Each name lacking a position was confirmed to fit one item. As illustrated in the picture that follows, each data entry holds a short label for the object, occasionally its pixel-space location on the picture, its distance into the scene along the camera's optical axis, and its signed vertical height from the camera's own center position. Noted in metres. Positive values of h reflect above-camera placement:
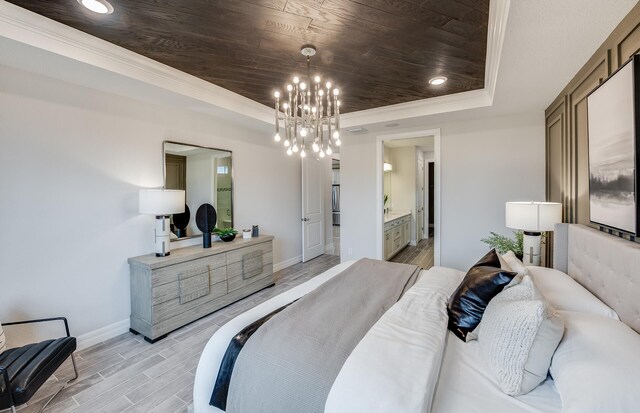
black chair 1.49 -0.96
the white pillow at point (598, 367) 0.85 -0.56
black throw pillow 1.40 -0.50
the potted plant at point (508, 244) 2.94 -0.44
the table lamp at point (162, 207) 2.70 -0.01
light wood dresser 2.62 -0.84
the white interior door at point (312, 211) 5.23 -0.11
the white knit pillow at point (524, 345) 1.08 -0.58
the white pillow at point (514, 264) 1.53 -0.38
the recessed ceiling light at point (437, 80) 2.82 +1.29
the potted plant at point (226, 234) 3.57 -0.37
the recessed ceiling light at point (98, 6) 1.69 +1.25
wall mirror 3.23 +0.32
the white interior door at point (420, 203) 6.97 +0.04
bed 1.01 -0.67
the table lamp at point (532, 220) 2.30 -0.14
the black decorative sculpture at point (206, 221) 3.28 -0.19
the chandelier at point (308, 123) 2.26 +0.70
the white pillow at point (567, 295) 1.43 -0.52
